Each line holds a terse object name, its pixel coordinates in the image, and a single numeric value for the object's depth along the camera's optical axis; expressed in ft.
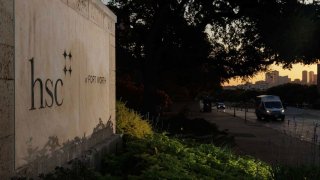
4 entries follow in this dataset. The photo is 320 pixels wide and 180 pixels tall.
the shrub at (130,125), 21.17
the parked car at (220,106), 168.92
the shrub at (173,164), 13.57
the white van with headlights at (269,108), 96.14
